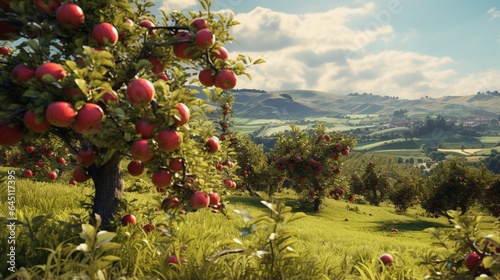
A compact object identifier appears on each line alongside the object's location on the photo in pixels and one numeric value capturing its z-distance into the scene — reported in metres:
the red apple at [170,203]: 4.33
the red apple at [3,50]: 4.91
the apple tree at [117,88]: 3.02
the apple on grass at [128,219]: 4.69
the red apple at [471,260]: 3.06
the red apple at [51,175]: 10.84
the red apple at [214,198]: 4.41
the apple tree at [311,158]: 21.53
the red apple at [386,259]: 4.10
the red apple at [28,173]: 13.27
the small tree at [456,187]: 33.94
